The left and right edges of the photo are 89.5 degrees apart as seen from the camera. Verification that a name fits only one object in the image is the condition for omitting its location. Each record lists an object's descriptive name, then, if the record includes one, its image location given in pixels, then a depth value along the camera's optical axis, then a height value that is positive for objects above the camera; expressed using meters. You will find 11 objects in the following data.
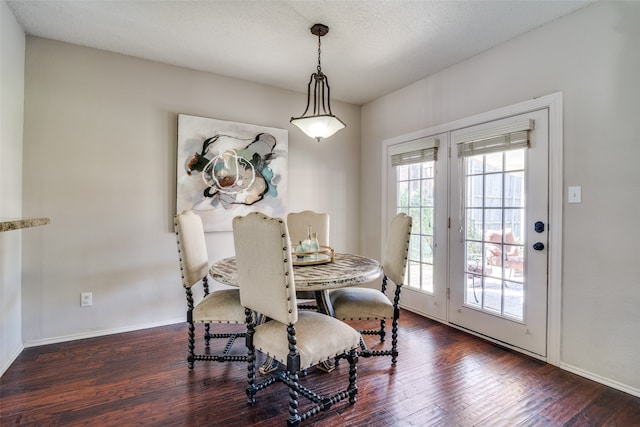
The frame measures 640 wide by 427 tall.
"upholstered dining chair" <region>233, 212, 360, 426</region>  1.60 -0.65
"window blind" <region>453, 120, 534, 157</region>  2.57 +0.63
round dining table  1.85 -0.40
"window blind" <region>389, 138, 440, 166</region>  3.35 +0.66
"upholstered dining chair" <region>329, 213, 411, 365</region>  2.32 -0.66
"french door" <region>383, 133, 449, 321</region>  3.29 +0.02
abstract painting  3.21 +0.43
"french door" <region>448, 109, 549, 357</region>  2.51 -0.16
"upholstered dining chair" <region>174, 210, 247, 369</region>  2.24 -0.65
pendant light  2.48 +0.69
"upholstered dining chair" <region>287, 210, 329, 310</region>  3.32 -0.15
